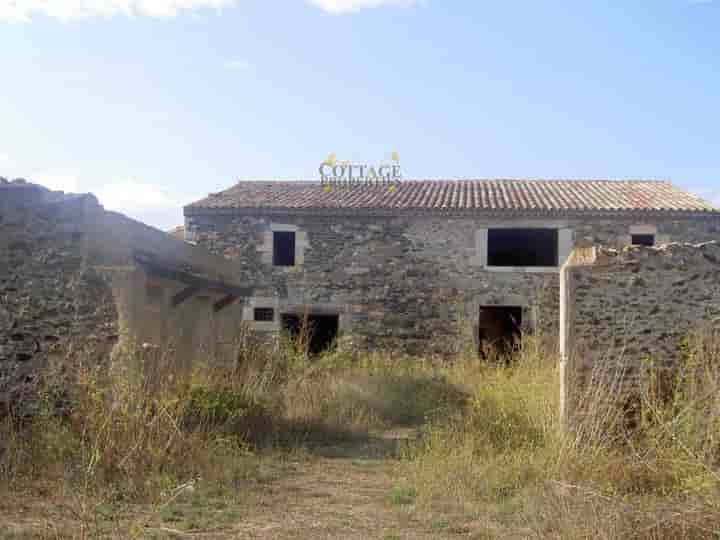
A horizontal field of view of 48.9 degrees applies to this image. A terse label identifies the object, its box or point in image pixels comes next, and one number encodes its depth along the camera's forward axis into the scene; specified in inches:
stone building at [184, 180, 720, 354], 626.5
